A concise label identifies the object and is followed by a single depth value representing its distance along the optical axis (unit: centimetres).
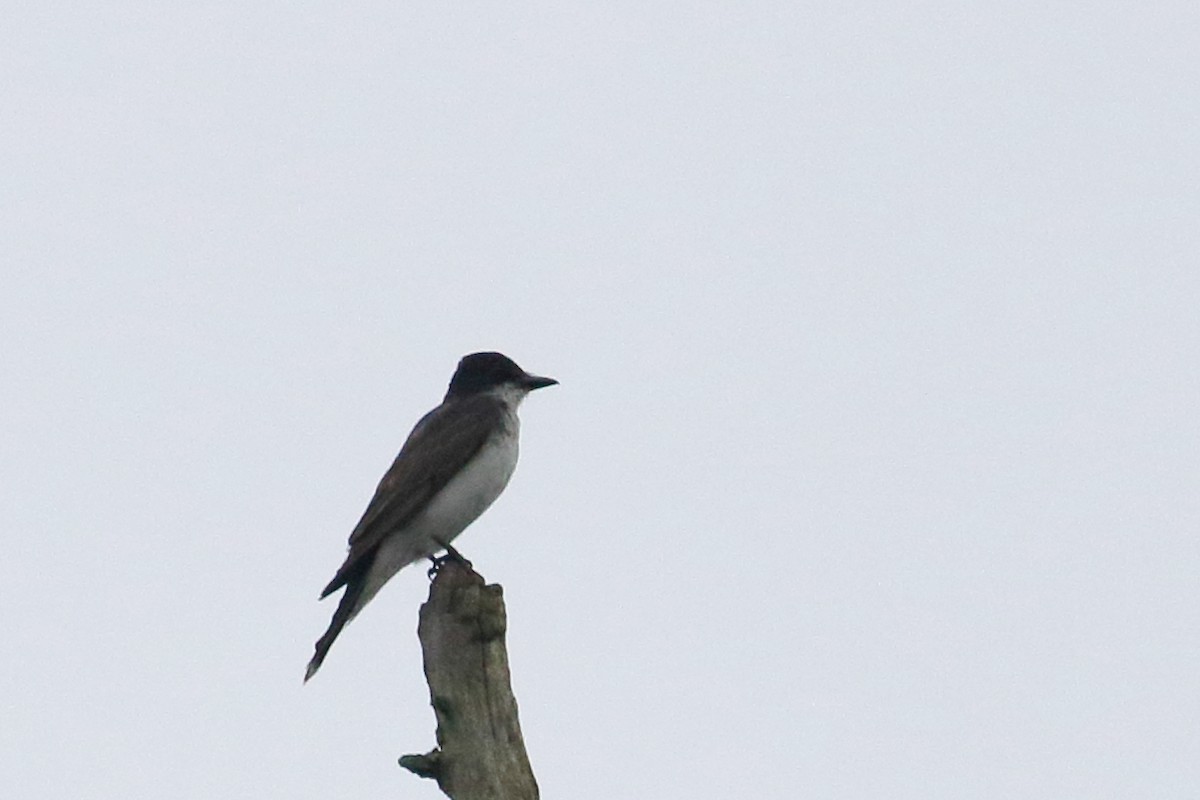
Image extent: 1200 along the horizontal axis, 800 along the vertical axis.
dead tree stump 1537
